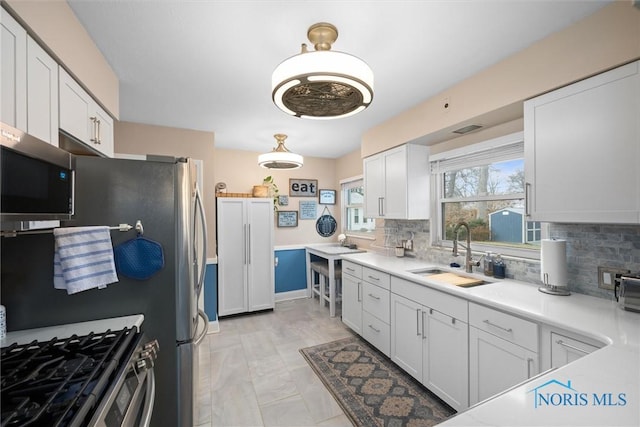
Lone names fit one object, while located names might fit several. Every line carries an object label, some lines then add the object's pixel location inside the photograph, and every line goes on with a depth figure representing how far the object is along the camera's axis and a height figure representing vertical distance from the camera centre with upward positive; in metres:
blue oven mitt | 1.31 -0.22
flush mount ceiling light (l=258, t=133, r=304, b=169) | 3.00 +0.66
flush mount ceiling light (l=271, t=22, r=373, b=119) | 1.22 +0.68
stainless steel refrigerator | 1.22 -0.32
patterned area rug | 1.80 -1.40
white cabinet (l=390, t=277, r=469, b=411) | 1.75 -0.96
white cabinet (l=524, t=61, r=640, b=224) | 1.29 +0.36
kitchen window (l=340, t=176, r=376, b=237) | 4.43 +0.09
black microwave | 0.77 +0.12
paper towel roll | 1.62 -0.30
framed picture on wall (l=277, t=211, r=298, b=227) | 4.55 -0.06
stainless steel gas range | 0.66 -0.50
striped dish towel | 1.08 -0.19
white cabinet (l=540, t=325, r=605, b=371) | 1.18 -0.63
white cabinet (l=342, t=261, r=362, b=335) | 2.90 -0.95
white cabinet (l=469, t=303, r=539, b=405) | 1.39 -0.79
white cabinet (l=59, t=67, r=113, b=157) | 1.36 +0.60
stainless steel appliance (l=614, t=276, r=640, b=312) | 1.32 -0.41
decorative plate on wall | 4.86 -0.18
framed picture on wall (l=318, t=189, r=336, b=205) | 4.88 +0.34
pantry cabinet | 3.55 -0.57
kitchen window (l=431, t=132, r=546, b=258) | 2.12 +0.17
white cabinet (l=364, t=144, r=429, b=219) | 2.76 +0.36
